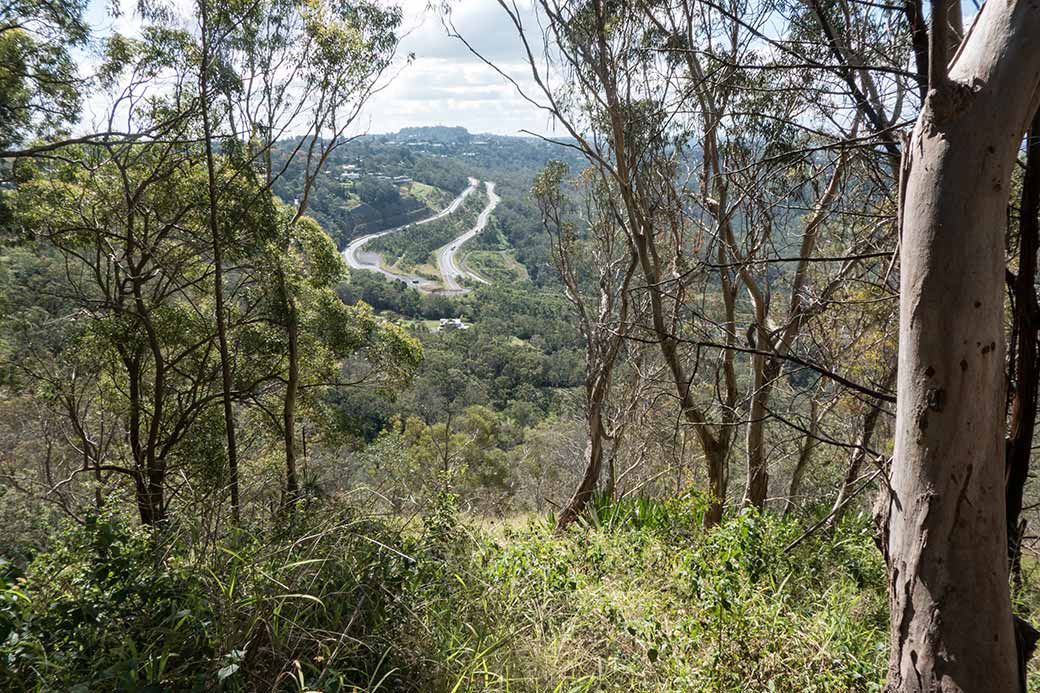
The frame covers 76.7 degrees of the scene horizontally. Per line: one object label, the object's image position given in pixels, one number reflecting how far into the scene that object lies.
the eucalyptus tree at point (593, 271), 8.06
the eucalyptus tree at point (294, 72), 6.86
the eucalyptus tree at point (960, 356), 1.37
